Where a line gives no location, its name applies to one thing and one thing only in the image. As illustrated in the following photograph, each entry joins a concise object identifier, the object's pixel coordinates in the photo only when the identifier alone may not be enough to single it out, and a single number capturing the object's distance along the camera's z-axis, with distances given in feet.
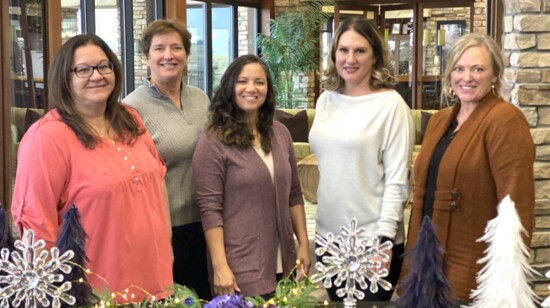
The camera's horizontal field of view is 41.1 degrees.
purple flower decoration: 5.33
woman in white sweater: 8.21
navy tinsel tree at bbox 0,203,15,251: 5.30
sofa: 28.04
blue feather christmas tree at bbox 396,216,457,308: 5.10
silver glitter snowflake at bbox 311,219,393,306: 5.52
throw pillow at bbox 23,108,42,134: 17.04
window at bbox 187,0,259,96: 33.94
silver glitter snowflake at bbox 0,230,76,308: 4.99
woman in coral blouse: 6.64
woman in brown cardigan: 7.35
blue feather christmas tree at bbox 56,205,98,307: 5.32
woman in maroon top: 8.05
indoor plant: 35.76
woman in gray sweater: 8.70
